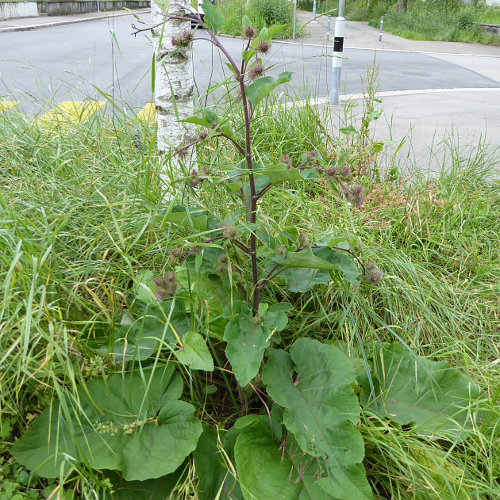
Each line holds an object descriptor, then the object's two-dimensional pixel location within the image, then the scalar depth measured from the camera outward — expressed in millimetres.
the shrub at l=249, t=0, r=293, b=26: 17188
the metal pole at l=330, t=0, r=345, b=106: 5688
